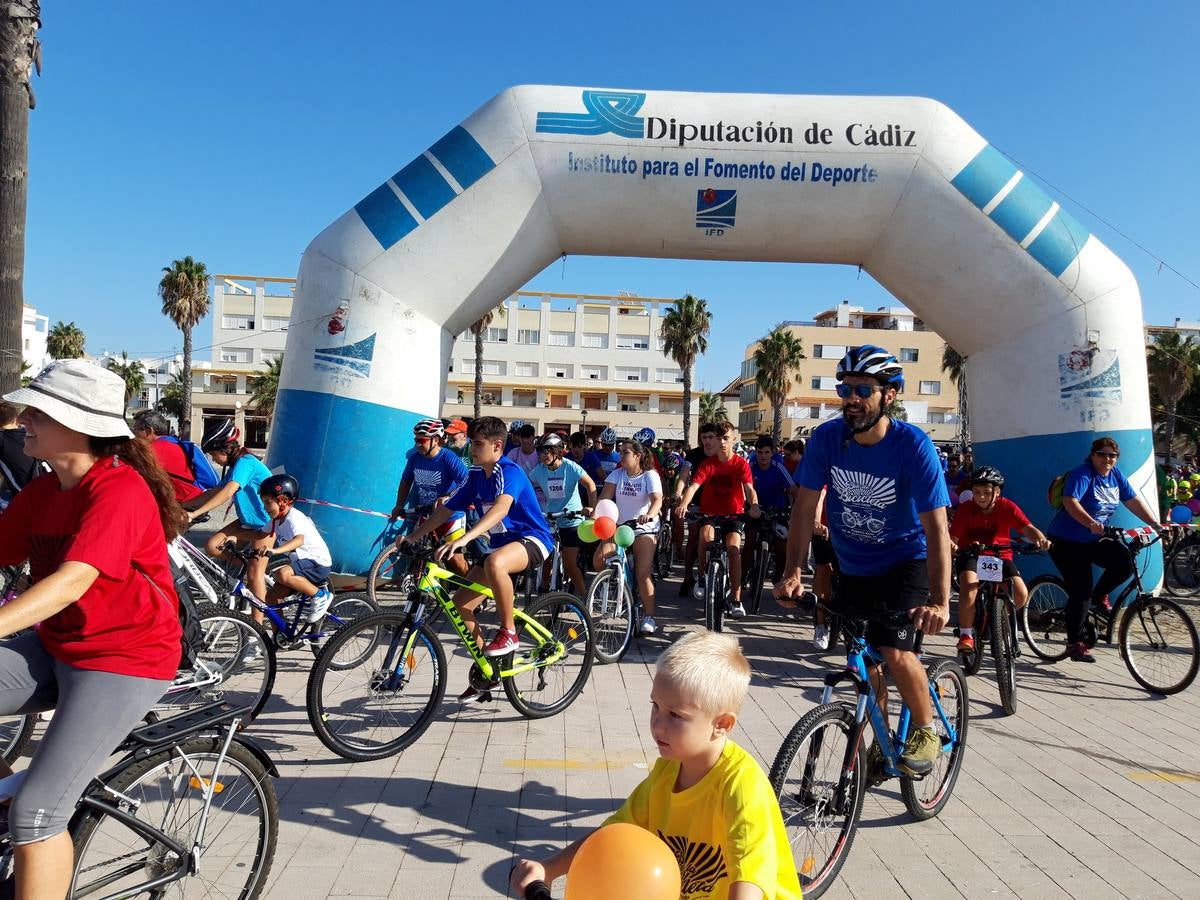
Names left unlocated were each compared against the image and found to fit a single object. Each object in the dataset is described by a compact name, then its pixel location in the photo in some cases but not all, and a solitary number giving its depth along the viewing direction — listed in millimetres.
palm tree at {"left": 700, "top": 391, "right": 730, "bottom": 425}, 70438
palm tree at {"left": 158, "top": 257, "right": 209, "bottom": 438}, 45375
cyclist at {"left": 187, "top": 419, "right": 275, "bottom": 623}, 7070
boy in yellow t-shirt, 2061
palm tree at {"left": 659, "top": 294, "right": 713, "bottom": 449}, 51438
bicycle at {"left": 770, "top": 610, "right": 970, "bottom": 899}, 3426
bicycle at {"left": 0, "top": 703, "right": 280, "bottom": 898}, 2764
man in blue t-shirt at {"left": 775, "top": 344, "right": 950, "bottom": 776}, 3867
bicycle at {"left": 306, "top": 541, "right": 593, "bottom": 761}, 4887
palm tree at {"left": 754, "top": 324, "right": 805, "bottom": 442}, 56281
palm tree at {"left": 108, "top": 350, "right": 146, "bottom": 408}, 67125
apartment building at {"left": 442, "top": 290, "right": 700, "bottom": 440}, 66625
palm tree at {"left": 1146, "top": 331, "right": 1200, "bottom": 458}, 46125
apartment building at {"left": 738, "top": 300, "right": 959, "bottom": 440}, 64438
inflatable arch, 9773
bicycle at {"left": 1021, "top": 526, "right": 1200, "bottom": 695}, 6859
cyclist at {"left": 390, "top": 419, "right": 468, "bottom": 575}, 8543
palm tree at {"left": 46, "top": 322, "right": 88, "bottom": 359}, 57094
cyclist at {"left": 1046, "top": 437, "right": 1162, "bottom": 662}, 7645
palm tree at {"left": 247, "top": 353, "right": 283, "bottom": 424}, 54788
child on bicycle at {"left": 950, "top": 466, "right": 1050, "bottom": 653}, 6965
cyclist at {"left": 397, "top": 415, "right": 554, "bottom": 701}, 5477
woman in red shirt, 2549
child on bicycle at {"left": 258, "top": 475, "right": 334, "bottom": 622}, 6801
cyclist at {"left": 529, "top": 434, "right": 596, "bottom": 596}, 10078
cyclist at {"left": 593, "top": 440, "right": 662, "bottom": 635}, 8133
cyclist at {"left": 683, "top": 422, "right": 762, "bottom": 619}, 8945
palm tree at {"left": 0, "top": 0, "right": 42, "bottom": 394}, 8055
